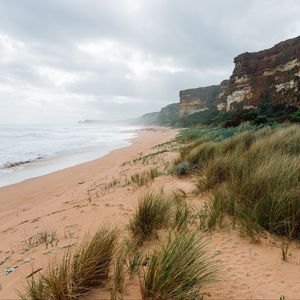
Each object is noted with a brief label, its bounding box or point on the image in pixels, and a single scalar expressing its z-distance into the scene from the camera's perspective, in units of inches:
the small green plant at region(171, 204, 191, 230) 114.8
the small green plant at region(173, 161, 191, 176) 245.1
